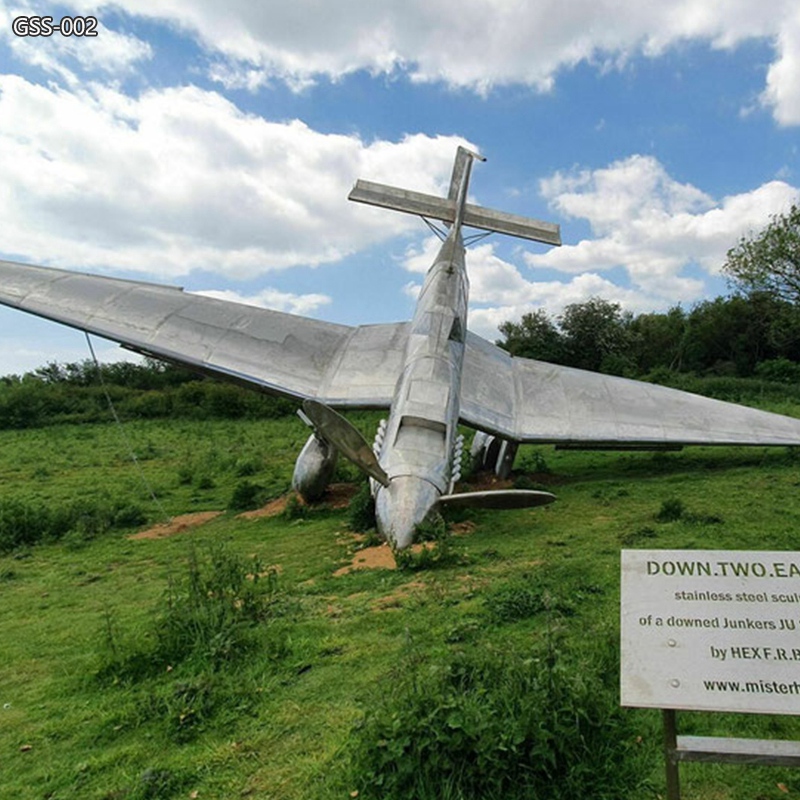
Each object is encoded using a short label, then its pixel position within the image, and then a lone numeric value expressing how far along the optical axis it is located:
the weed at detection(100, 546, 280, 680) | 5.61
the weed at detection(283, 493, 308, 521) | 13.01
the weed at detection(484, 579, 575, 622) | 6.15
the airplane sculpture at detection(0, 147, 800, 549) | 12.70
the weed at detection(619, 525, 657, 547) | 8.81
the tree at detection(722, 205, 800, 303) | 35.88
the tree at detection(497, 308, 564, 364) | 47.03
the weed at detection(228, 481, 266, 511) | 14.72
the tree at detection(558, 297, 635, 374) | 46.97
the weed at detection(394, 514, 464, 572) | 8.30
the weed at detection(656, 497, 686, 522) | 10.02
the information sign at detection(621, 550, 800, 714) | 3.11
